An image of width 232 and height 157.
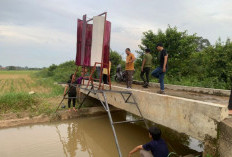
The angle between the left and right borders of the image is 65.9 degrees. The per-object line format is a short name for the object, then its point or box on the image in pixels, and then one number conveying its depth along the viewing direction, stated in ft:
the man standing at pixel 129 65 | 21.09
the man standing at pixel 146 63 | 21.95
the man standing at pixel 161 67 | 15.93
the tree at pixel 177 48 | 38.40
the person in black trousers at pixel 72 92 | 23.43
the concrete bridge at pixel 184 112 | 9.02
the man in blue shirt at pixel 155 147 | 9.64
